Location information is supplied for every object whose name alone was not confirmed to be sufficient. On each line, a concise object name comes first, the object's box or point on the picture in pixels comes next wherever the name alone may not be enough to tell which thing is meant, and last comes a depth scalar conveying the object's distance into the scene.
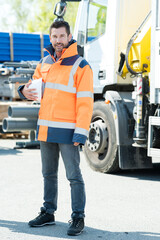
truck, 6.79
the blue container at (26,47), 16.09
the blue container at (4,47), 15.77
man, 4.29
